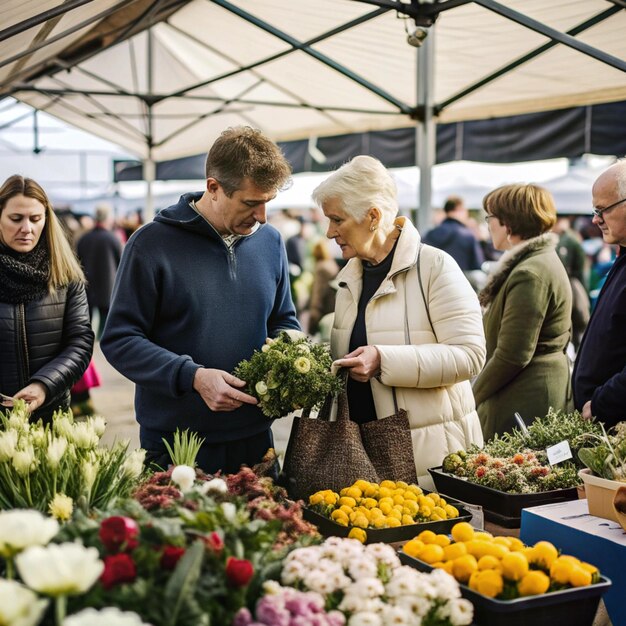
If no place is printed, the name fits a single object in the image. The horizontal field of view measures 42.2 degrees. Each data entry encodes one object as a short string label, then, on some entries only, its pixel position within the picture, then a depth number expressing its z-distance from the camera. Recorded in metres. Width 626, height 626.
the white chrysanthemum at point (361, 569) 1.47
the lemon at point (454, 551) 1.74
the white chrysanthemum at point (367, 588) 1.41
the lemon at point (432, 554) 1.75
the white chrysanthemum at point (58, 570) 1.06
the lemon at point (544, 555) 1.69
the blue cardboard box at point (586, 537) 1.94
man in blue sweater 2.36
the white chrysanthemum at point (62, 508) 1.58
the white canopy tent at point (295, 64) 4.62
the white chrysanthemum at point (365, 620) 1.35
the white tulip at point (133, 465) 1.88
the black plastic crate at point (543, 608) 1.56
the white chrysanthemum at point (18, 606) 1.07
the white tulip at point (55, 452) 1.75
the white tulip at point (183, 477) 1.75
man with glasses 2.75
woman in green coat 3.45
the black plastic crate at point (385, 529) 2.03
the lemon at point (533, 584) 1.60
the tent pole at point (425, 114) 5.47
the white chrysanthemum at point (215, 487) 1.62
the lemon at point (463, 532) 1.86
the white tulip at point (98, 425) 1.96
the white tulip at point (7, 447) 1.77
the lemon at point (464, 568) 1.67
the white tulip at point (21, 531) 1.17
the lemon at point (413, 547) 1.81
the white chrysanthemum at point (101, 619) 1.03
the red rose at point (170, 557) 1.27
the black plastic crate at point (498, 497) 2.34
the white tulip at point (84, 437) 1.87
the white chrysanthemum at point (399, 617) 1.37
